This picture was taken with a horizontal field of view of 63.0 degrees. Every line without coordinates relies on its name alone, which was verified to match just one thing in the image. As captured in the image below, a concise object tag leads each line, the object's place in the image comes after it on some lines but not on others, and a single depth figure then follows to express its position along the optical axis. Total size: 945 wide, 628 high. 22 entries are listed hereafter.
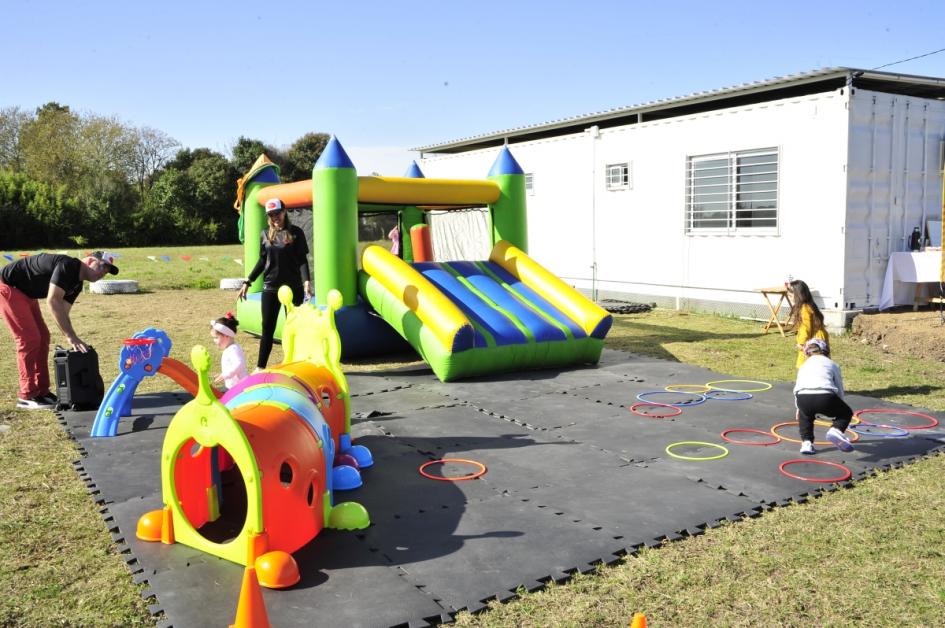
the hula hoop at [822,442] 6.50
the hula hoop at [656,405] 7.47
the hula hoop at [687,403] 7.94
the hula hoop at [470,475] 5.77
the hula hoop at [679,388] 8.68
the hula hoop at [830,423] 7.12
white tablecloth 12.75
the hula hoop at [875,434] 6.57
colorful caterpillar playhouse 4.17
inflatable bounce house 9.55
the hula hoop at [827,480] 5.59
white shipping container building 12.78
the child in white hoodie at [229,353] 6.75
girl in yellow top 7.61
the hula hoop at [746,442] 6.48
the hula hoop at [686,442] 6.19
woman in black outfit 9.12
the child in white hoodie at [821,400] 6.17
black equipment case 7.93
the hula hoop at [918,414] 6.94
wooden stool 13.11
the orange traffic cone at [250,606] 3.33
